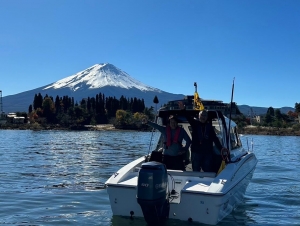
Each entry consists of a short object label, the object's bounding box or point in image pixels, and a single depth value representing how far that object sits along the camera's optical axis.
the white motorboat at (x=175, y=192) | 7.14
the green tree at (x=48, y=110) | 130.50
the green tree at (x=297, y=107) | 124.69
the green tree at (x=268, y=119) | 119.06
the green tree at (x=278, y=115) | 123.69
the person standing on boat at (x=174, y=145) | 8.89
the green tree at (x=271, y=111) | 138.00
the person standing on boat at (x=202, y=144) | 8.69
